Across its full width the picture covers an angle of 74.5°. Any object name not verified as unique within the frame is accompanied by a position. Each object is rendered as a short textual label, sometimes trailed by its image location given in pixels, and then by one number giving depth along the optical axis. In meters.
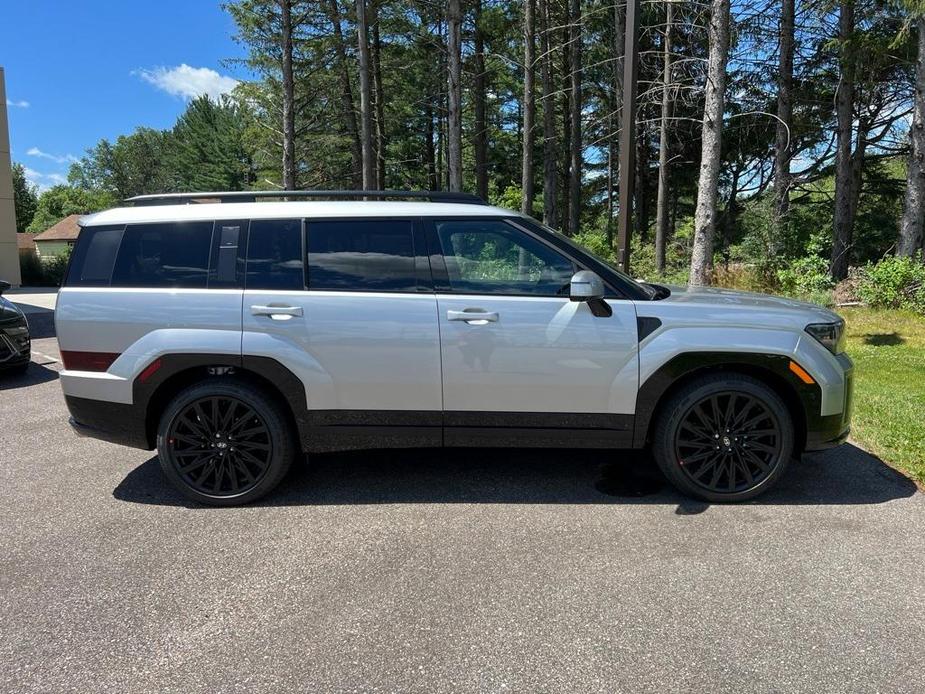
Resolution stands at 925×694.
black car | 7.82
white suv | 3.82
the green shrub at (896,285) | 11.06
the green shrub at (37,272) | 29.44
